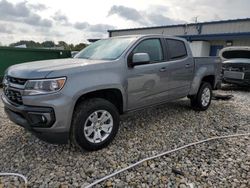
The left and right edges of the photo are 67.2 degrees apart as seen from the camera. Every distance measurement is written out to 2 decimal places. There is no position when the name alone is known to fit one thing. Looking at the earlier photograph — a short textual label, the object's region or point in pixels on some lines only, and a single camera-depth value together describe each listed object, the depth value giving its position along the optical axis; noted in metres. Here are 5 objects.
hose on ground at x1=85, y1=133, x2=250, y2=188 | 2.32
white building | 13.34
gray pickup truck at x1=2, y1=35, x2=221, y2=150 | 2.48
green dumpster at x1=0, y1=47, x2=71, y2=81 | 7.24
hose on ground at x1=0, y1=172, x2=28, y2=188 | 2.29
